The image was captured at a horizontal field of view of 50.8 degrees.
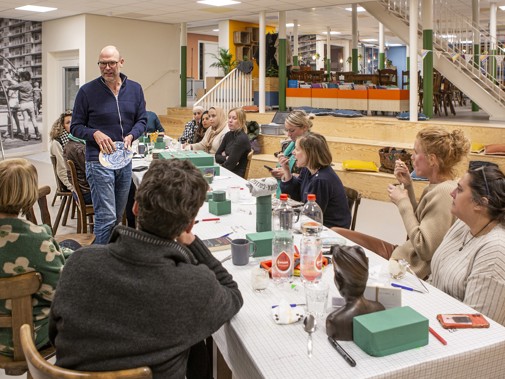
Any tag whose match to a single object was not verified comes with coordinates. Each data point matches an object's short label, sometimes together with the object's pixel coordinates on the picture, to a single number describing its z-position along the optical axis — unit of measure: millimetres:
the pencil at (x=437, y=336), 1603
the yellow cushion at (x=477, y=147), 7248
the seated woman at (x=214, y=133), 6469
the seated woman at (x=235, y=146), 5586
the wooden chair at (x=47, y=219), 2955
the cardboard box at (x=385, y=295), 1717
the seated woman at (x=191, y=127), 7414
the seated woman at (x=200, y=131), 7180
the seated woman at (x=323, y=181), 3452
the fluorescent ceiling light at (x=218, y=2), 9617
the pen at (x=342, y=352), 1472
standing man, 4160
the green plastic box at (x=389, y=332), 1511
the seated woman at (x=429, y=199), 2568
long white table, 1463
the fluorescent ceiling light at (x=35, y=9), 10047
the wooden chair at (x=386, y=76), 9938
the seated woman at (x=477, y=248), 1917
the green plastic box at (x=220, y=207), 3211
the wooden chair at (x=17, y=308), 1854
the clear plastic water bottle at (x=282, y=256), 2115
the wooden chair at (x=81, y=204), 4402
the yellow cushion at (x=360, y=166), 7621
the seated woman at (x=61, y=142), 5219
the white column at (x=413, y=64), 8492
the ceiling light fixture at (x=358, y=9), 13016
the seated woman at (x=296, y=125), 4652
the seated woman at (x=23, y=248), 2059
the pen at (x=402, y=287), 2033
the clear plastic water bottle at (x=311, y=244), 2096
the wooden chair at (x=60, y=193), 5243
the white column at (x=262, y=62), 10508
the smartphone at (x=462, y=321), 1709
